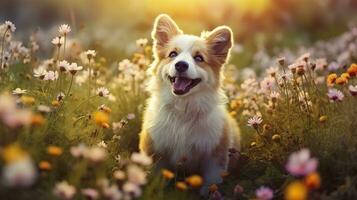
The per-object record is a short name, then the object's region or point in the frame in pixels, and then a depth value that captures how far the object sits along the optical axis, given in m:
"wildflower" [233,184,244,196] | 3.83
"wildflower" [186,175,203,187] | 3.38
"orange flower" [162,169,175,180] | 3.52
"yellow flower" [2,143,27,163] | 2.56
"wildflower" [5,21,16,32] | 4.82
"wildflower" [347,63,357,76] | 4.45
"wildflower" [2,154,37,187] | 2.57
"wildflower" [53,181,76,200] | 3.04
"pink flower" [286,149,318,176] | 2.89
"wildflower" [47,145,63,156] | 3.11
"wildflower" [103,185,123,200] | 3.05
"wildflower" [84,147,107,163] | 2.99
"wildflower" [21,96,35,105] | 3.55
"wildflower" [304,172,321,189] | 2.83
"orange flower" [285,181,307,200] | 2.61
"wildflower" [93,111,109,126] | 3.40
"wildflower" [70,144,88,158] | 3.07
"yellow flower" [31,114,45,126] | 3.01
